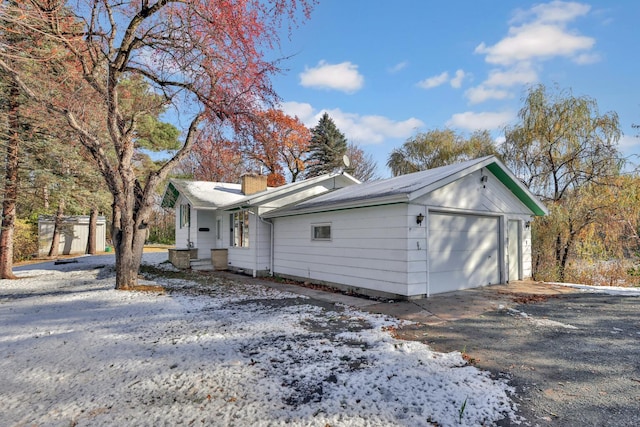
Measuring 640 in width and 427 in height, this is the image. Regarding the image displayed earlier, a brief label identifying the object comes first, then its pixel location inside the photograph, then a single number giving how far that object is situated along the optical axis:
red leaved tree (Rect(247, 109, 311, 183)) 27.63
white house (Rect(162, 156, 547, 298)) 7.49
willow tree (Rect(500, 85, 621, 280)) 12.80
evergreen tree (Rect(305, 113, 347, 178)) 30.64
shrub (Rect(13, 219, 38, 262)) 17.98
